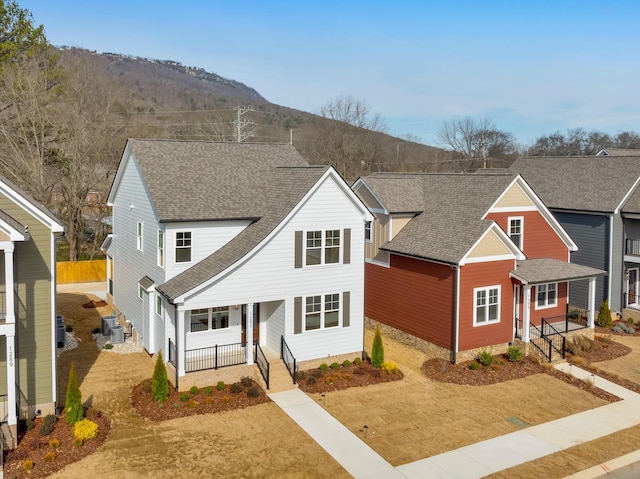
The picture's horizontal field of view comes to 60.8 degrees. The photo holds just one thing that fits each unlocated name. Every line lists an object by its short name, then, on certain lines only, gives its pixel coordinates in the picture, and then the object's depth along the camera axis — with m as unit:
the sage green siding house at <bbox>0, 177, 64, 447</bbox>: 15.38
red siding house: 22.31
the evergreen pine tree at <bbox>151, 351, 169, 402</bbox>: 17.38
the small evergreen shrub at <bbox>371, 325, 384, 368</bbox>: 21.17
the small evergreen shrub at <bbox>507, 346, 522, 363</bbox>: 22.48
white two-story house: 19.64
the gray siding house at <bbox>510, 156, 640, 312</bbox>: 29.25
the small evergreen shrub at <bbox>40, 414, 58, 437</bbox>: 15.02
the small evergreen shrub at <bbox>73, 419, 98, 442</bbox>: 14.89
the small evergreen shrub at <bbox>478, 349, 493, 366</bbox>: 21.92
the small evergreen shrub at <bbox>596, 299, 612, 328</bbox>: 28.47
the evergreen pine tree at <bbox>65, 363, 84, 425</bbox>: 15.56
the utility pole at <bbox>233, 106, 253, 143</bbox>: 54.52
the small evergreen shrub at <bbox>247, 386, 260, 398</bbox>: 18.19
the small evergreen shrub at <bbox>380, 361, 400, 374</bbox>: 20.88
